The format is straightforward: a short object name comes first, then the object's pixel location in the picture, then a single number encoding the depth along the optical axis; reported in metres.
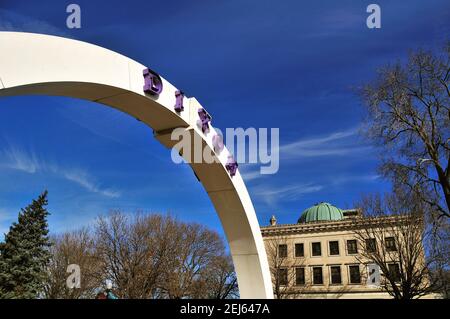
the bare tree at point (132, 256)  30.30
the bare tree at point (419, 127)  15.24
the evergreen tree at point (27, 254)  29.05
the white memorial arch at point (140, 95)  5.44
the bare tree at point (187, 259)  32.66
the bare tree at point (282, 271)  40.11
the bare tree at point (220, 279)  36.88
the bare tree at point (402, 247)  25.36
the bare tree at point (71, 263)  31.06
